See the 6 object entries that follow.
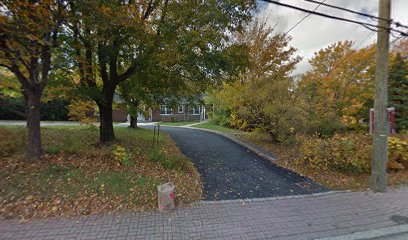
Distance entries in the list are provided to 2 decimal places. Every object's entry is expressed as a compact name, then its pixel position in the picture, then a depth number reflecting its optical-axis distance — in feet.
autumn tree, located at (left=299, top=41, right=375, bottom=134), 32.40
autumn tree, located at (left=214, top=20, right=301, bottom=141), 31.63
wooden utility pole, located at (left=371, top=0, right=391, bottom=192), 18.37
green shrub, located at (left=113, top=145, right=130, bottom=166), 20.65
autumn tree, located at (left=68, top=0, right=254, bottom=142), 18.10
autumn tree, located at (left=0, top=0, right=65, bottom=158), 14.96
